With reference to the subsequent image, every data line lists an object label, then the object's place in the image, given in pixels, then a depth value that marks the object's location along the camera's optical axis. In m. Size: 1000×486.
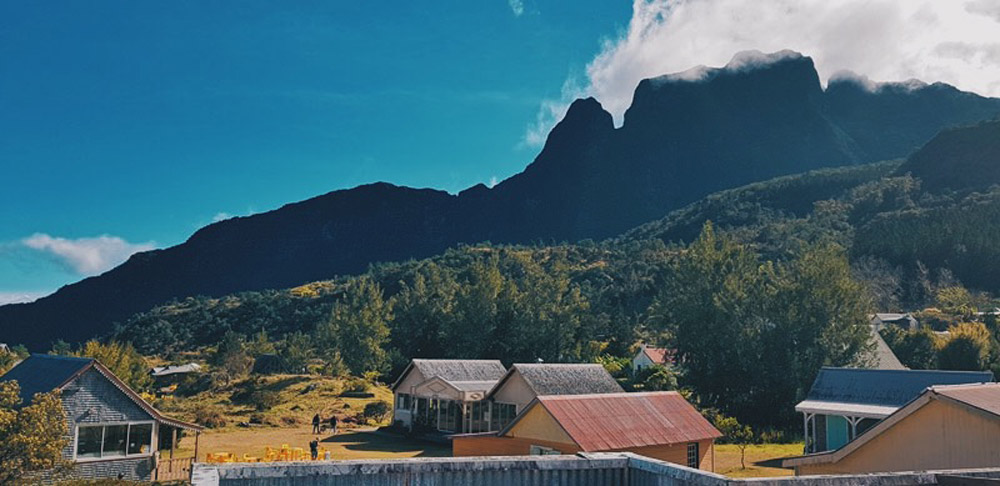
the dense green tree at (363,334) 54.72
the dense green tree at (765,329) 40.19
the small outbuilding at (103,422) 22.36
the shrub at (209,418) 37.41
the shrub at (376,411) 40.31
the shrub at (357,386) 47.89
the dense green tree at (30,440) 18.70
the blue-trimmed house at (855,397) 24.22
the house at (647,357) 60.49
